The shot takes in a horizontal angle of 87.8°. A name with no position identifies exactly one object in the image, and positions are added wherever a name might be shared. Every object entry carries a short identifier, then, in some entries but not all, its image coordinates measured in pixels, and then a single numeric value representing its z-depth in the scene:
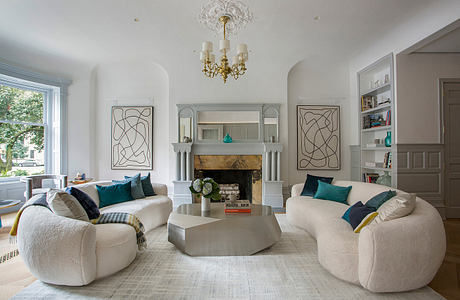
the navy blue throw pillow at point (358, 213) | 2.19
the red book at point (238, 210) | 2.74
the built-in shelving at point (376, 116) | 4.00
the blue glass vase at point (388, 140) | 4.09
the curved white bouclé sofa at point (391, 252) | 1.74
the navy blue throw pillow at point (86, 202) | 2.30
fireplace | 4.91
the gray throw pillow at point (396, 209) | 1.90
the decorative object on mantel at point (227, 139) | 4.91
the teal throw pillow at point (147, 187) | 3.64
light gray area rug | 1.79
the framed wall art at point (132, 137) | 5.19
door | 3.79
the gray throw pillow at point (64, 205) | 2.03
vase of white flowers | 2.79
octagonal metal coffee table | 2.43
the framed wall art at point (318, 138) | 5.16
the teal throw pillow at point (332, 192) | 3.28
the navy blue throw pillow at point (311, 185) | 3.62
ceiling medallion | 2.97
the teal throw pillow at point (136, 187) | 3.45
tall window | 4.25
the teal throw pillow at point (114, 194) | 3.17
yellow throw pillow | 2.04
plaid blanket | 2.35
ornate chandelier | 2.85
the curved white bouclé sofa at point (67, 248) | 1.80
